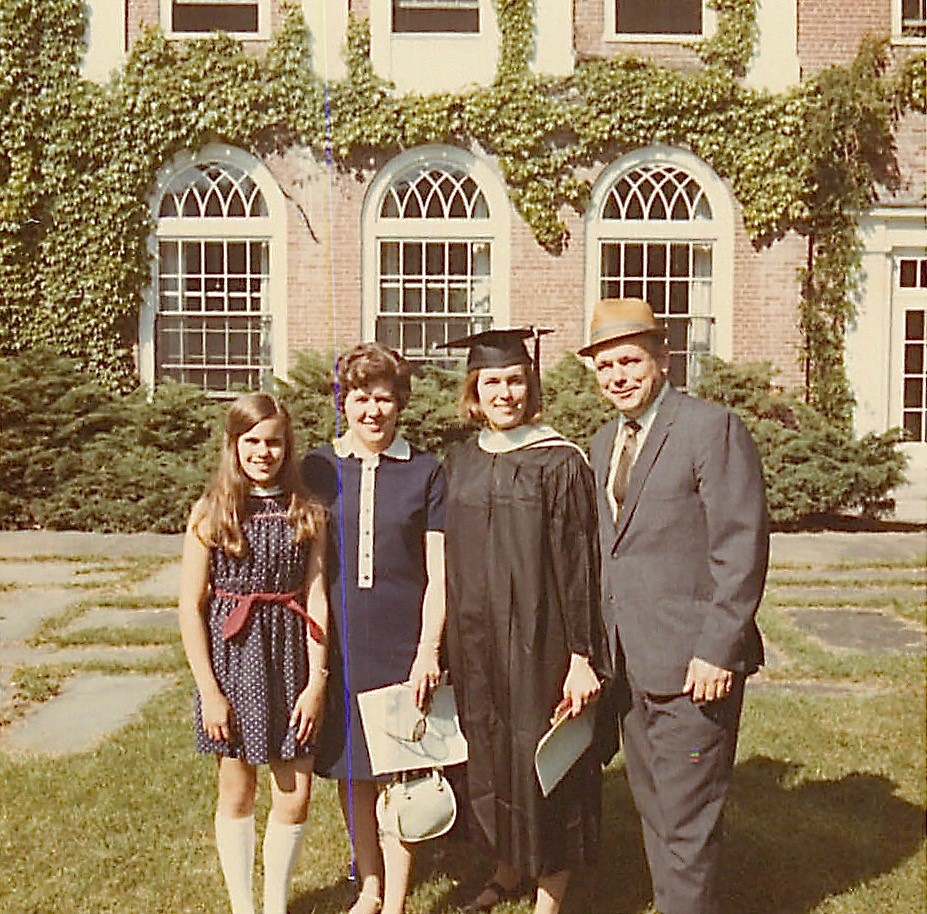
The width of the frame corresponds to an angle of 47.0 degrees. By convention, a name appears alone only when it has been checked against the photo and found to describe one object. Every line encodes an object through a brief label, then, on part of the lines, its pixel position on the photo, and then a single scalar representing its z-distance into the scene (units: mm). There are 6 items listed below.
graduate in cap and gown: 2189
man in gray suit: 2059
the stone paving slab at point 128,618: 4062
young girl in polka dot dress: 2172
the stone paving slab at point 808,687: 3893
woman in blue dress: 2279
